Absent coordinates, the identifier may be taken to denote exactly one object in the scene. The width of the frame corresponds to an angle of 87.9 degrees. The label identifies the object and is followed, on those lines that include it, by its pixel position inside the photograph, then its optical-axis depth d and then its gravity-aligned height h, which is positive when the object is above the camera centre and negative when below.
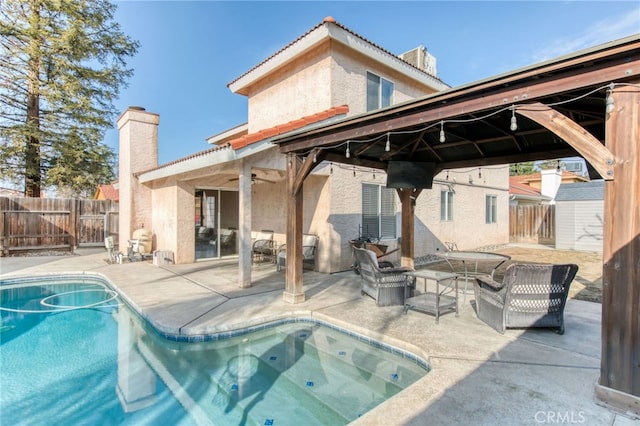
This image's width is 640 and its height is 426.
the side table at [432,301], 5.77 -1.76
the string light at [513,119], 3.55 +0.99
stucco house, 8.61 +1.04
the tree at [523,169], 44.84 +5.70
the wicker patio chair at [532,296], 4.84 -1.28
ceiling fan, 11.02 +1.06
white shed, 16.56 -0.25
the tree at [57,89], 15.33 +5.86
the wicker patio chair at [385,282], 6.44 -1.42
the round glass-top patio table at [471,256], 6.90 -0.97
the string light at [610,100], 3.17 +1.06
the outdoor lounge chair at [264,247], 11.71 -1.32
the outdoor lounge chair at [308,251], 10.00 -1.27
